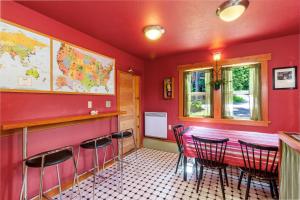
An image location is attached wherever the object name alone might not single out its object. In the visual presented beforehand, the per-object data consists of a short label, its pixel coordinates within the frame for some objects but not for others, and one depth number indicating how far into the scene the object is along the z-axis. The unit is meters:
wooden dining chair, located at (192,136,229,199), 2.00
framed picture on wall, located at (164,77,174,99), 3.99
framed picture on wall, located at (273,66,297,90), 2.73
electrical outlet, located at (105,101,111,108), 3.07
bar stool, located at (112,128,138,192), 2.64
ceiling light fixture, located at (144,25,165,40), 2.32
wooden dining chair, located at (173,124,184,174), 2.49
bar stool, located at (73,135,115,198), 2.17
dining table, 1.98
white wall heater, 4.05
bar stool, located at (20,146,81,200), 1.54
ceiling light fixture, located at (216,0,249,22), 1.67
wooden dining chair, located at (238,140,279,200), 1.74
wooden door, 3.55
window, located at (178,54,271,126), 3.01
